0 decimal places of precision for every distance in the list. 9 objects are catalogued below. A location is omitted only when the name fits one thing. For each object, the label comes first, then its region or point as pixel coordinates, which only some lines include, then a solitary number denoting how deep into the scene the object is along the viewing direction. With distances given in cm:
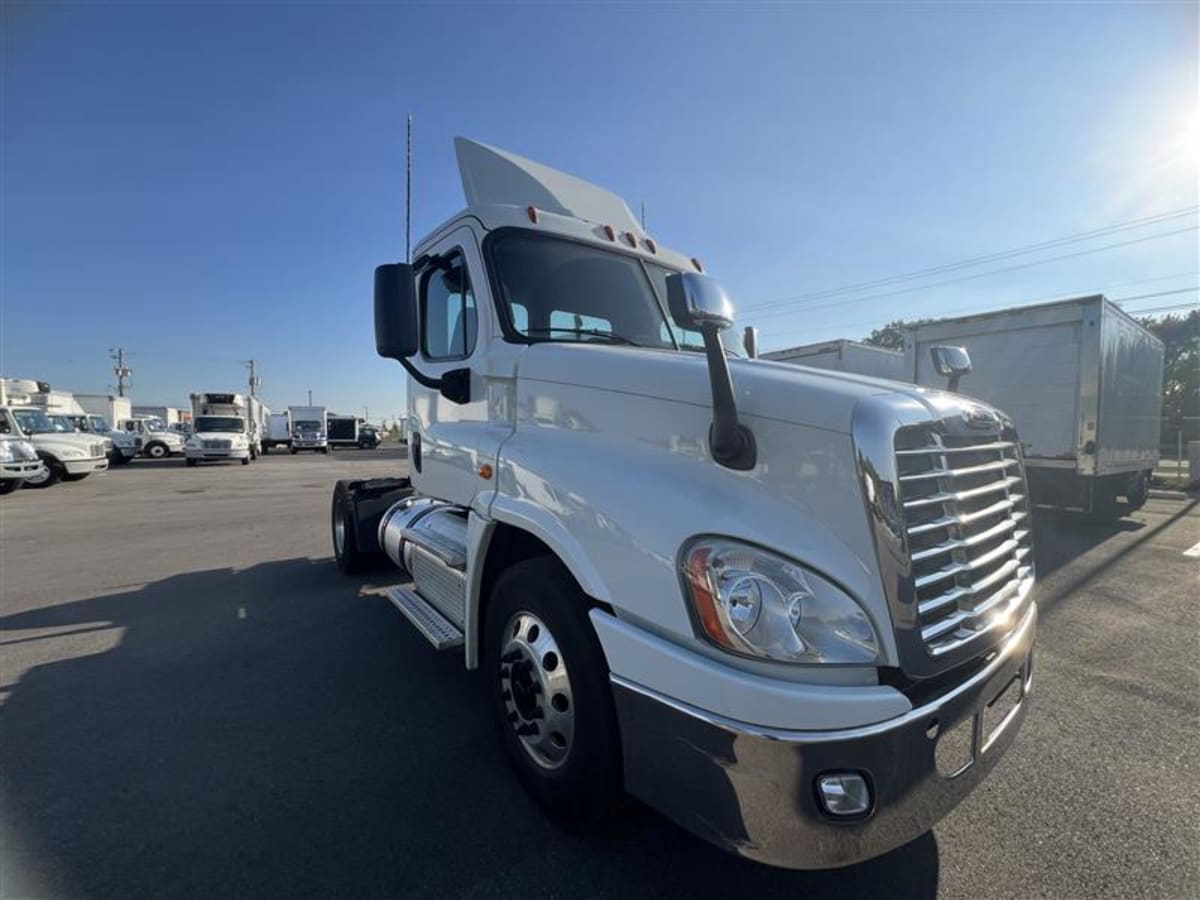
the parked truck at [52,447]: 1634
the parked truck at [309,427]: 3988
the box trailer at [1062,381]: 892
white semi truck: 171
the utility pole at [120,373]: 7628
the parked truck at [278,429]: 4232
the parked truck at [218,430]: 2622
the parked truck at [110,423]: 2709
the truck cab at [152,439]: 3183
